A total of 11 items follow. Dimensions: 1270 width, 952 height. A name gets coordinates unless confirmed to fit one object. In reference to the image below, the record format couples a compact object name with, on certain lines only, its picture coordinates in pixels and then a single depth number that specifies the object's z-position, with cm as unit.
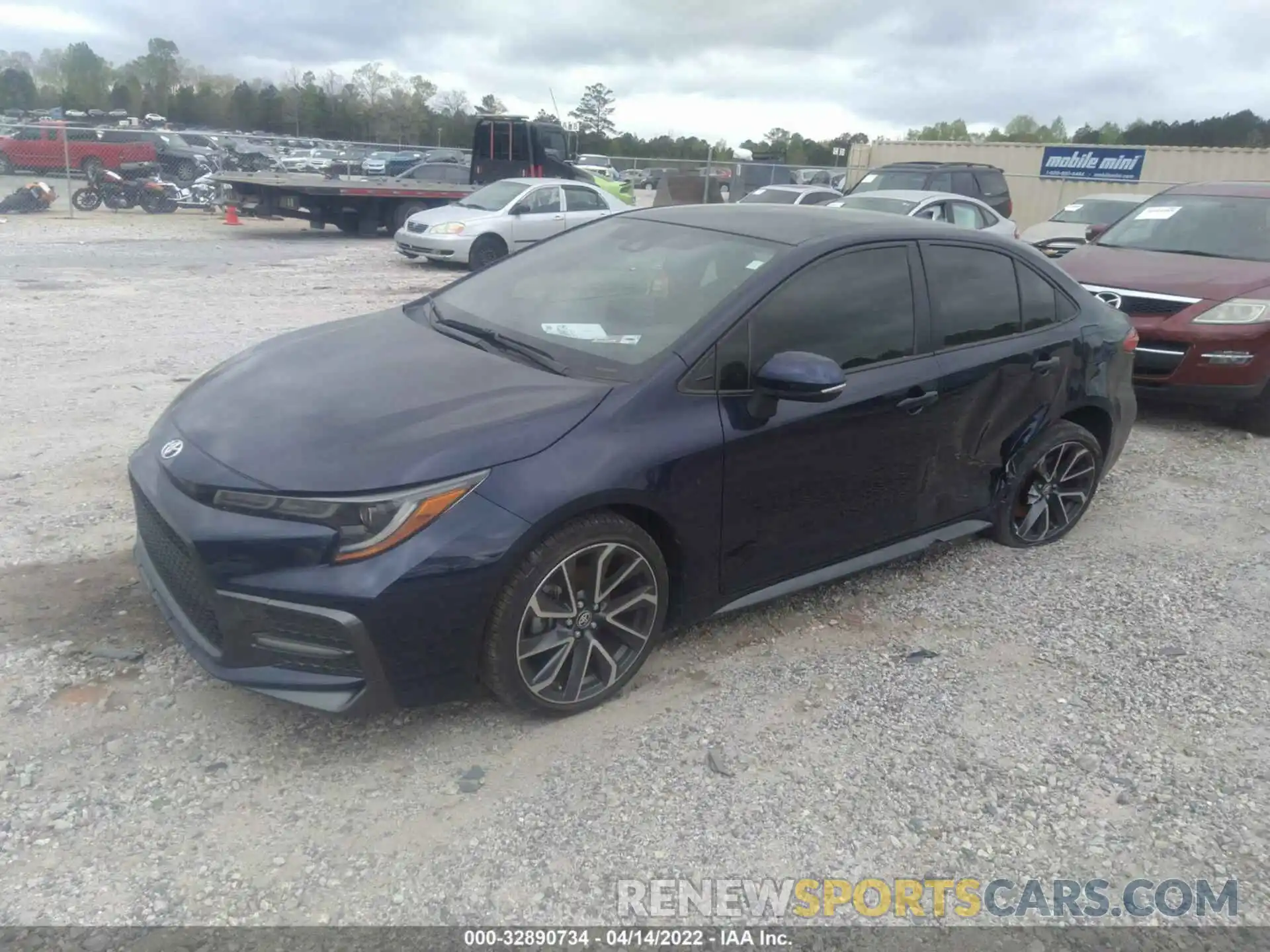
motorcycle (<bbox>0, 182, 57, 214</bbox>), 1934
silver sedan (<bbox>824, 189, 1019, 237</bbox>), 1237
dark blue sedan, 284
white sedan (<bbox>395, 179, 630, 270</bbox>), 1423
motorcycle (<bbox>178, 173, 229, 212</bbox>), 2212
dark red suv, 685
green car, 2212
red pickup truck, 2525
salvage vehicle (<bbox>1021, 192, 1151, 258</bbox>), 1562
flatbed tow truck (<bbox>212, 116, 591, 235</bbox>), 1748
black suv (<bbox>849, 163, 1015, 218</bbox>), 1590
